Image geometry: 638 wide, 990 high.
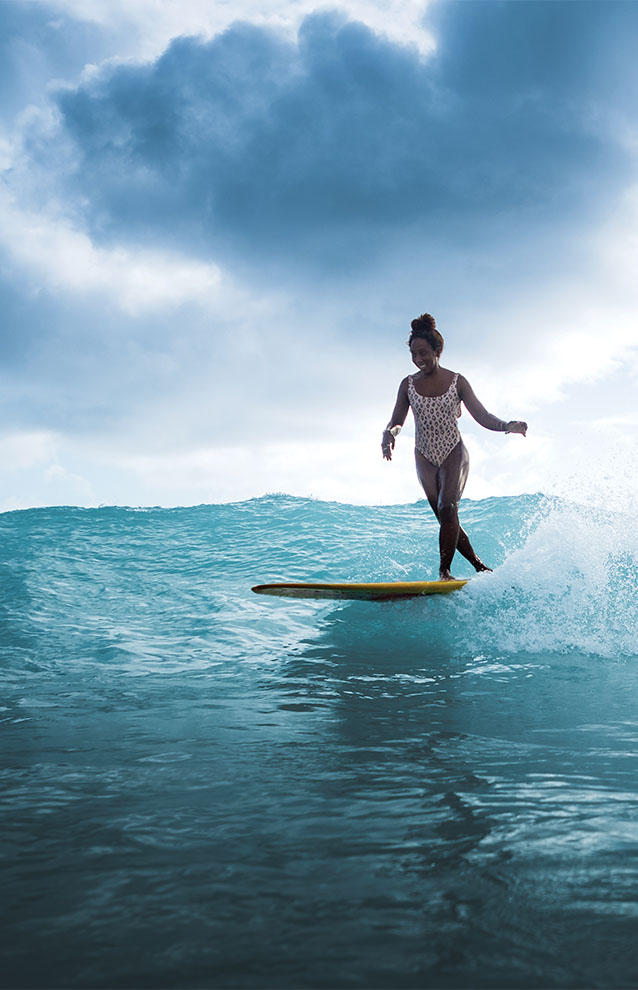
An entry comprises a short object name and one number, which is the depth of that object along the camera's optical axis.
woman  7.00
